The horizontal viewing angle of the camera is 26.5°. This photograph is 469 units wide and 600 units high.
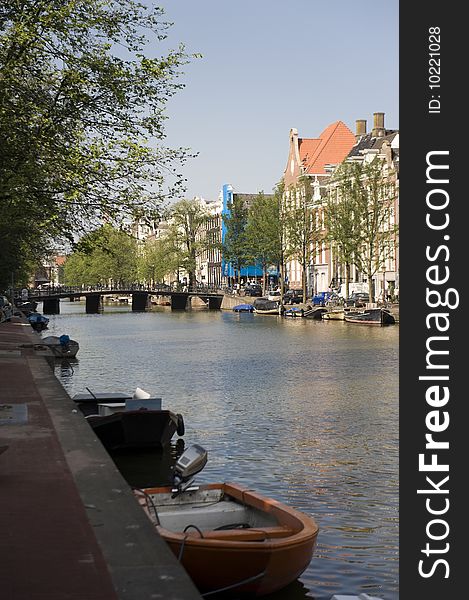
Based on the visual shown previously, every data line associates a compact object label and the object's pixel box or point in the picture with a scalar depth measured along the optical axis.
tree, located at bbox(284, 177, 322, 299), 111.62
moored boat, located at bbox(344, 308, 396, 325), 77.81
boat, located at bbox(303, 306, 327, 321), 93.75
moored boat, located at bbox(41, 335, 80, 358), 48.22
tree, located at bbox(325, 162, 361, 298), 89.25
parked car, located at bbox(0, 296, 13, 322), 69.19
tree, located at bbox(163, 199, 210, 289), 145.38
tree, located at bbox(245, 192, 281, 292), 115.88
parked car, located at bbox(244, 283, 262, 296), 130.62
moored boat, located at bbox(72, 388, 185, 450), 22.58
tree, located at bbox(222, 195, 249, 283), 139.50
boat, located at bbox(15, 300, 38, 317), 107.90
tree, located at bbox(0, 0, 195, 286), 24.69
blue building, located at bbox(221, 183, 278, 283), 160.44
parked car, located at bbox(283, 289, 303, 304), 111.71
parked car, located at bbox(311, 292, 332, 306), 102.16
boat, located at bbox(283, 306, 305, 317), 98.38
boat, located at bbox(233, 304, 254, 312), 116.38
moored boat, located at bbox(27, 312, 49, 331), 74.62
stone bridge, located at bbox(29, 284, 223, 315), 127.00
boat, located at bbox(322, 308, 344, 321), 87.75
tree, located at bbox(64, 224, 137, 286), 169.00
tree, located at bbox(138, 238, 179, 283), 147.88
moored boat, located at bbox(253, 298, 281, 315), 106.69
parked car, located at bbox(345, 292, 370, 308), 90.44
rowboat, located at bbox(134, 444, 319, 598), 11.22
